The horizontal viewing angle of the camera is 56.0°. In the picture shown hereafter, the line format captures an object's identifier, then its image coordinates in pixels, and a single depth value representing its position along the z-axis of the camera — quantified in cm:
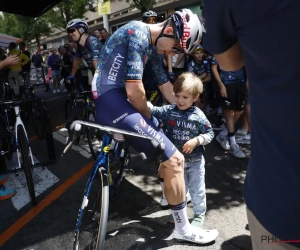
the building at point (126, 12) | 2045
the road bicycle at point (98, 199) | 196
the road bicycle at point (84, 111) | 462
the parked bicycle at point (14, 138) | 322
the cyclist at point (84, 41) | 467
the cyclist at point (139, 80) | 216
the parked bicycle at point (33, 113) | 585
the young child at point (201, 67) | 572
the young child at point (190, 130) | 256
